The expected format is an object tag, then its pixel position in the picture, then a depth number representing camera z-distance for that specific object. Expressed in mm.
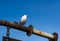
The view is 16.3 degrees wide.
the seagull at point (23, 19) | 11453
